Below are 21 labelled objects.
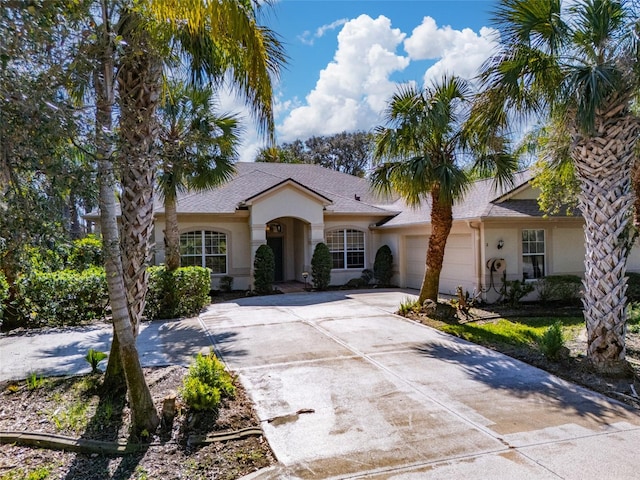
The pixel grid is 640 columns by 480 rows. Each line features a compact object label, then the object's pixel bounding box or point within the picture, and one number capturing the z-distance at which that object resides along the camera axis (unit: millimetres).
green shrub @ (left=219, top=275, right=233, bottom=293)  18047
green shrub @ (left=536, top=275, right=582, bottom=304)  14750
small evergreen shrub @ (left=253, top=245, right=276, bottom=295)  17172
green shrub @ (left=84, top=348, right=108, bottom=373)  6805
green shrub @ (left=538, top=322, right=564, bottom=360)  7805
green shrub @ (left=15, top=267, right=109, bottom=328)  11016
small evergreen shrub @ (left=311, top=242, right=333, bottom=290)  17969
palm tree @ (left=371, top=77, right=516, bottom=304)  11156
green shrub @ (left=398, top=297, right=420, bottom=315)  12164
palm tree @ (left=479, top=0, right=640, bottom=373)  6863
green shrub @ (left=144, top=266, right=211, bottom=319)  12422
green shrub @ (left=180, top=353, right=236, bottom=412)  5371
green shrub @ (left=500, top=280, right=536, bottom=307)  14242
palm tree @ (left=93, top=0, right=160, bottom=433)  4457
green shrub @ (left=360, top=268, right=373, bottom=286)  19531
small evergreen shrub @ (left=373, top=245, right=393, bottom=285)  19328
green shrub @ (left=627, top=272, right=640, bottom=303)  14938
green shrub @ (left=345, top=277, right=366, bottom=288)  19177
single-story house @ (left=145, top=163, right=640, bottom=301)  15078
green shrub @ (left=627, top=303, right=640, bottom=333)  10856
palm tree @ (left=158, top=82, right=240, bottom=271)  13164
